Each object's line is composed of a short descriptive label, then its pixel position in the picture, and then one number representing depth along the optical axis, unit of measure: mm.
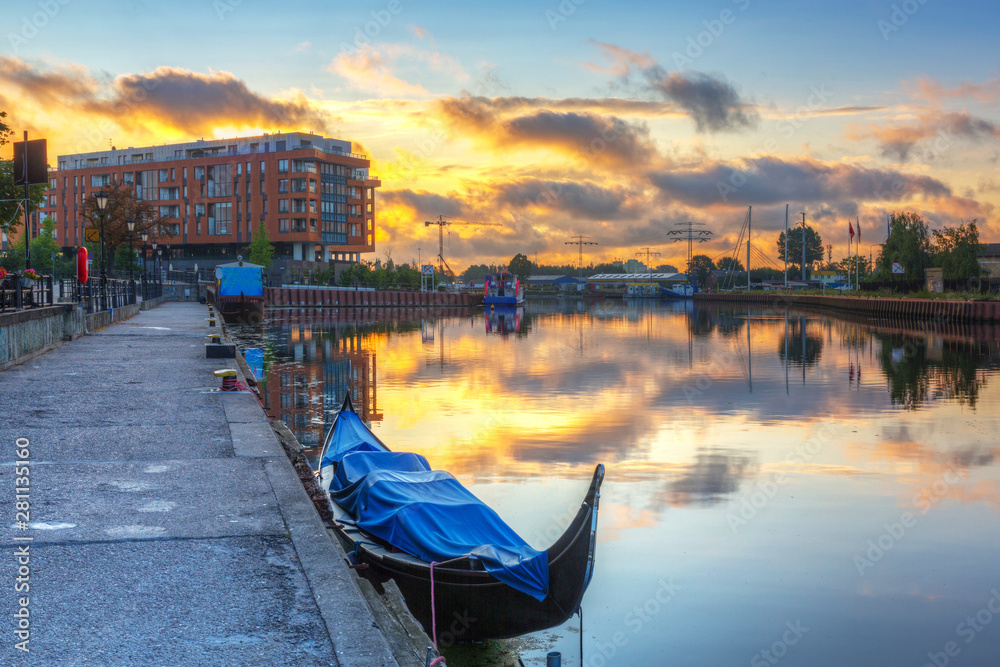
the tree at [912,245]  91562
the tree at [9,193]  61094
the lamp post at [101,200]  40788
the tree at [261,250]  125625
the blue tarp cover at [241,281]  71125
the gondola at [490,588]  7922
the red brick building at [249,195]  134125
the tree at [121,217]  84875
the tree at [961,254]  77000
